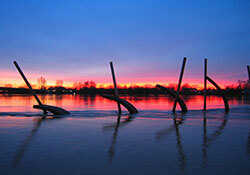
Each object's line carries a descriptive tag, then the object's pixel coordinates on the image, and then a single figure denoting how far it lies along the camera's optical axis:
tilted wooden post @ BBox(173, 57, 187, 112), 17.04
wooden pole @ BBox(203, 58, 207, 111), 18.42
